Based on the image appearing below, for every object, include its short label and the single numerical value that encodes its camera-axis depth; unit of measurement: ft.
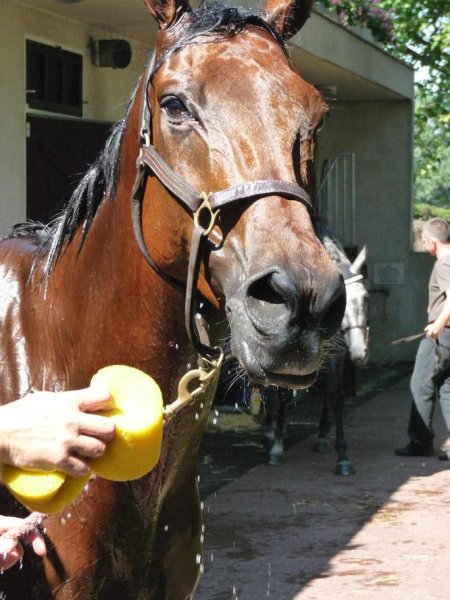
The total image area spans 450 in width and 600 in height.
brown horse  8.96
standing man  34.83
